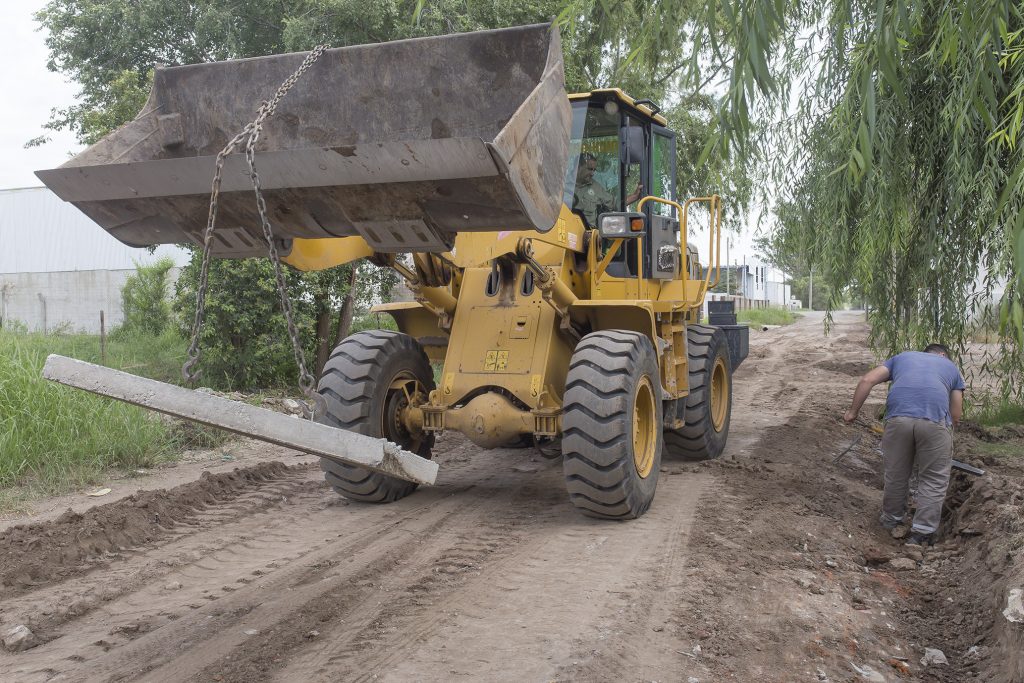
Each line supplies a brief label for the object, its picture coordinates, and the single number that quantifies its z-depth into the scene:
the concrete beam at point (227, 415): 3.37
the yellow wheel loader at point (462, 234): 3.83
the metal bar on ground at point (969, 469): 6.60
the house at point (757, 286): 59.28
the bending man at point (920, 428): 5.99
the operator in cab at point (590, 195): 6.82
